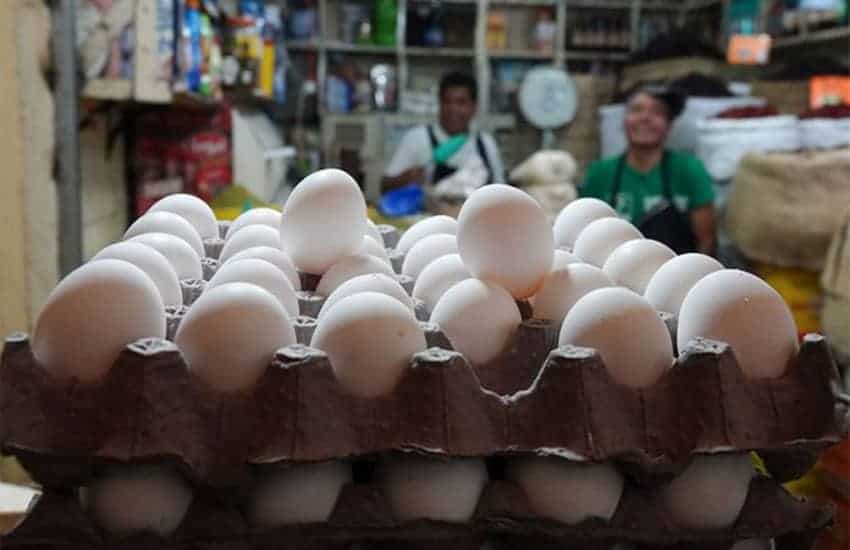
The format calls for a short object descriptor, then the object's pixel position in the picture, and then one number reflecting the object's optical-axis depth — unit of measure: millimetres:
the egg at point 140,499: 731
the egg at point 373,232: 1368
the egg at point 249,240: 1207
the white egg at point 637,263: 1077
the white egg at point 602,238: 1193
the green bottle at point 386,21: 5895
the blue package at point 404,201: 3490
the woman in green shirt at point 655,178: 3070
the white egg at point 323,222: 1115
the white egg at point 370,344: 770
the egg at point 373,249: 1191
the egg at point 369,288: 926
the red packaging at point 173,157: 2963
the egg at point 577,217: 1351
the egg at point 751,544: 833
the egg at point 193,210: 1367
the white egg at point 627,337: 798
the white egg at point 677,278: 977
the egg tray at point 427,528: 735
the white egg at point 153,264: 939
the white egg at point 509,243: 991
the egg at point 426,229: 1358
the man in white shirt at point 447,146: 3730
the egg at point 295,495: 746
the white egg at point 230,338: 765
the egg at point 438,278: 1045
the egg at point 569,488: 770
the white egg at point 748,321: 827
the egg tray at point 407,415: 718
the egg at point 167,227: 1212
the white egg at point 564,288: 973
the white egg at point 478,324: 903
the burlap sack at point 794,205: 2977
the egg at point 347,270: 1086
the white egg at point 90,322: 762
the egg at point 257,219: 1354
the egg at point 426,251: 1198
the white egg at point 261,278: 960
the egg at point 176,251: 1093
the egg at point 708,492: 791
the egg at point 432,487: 756
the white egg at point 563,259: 1045
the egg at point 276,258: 1095
